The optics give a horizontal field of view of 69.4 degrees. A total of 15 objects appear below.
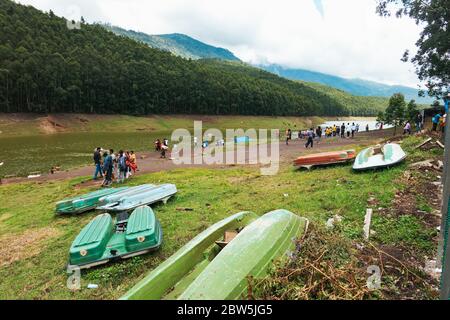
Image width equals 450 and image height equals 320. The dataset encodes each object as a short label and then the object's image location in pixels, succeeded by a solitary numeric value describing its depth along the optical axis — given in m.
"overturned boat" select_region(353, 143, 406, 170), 13.48
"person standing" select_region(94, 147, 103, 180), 18.20
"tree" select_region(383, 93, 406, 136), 42.78
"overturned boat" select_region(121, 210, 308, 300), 4.80
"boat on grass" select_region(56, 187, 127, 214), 12.06
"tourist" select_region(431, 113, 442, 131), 20.45
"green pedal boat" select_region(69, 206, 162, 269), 7.40
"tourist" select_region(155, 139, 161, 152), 29.96
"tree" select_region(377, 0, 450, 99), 22.56
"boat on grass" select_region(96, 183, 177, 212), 11.24
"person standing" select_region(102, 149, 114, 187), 16.64
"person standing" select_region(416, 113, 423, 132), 28.14
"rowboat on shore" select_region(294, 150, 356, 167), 16.23
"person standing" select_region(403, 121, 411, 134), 28.80
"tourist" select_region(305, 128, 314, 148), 29.01
